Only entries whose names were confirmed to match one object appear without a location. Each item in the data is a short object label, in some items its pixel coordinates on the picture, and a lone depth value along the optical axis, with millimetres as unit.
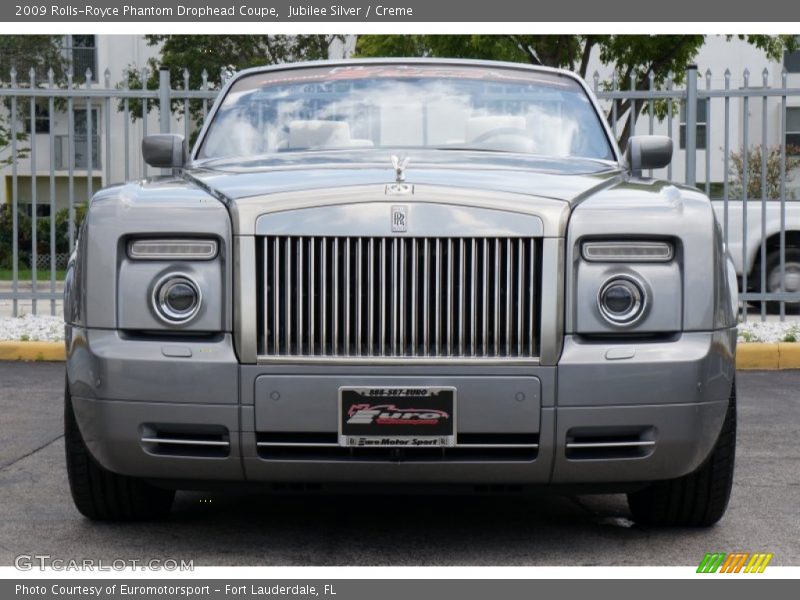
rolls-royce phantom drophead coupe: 4234
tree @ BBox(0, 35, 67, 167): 36594
